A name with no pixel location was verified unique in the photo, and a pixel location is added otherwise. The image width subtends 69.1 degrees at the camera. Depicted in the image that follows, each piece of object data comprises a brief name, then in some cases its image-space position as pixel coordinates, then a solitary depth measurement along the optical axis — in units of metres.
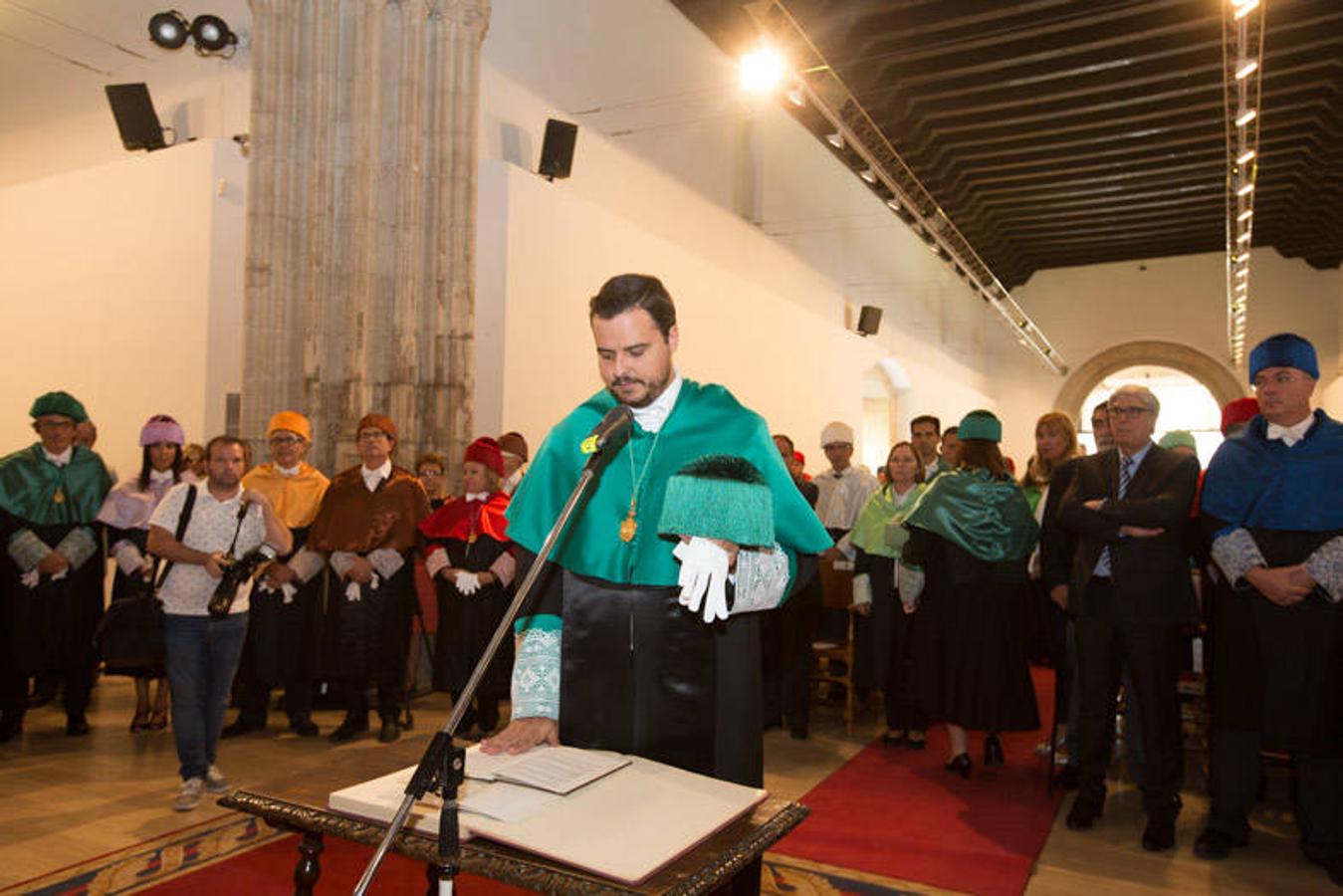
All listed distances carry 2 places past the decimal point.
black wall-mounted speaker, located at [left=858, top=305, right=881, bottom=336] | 14.17
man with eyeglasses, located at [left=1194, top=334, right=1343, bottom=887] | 3.53
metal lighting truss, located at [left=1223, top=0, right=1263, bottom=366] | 7.43
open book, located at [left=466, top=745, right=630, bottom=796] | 1.63
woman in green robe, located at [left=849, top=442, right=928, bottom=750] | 5.48
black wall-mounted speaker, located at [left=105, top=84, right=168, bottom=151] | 7.25
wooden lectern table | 1.37
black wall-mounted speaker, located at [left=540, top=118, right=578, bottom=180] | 7.62
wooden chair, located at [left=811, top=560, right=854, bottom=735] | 6.08
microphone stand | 1.31
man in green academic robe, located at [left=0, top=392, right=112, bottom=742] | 5.12
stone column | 6.61
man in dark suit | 3.85
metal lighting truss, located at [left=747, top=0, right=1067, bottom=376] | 8.15
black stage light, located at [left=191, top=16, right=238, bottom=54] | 6.91
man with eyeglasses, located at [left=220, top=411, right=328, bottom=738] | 5.36
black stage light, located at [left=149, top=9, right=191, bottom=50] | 6.95
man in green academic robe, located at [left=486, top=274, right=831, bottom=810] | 1.90
